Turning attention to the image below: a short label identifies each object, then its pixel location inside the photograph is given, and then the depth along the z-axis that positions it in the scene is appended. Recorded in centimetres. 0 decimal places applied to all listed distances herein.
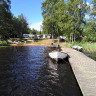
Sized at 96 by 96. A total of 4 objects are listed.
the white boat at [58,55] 1201
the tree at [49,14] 4050
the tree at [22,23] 5179
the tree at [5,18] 3356
